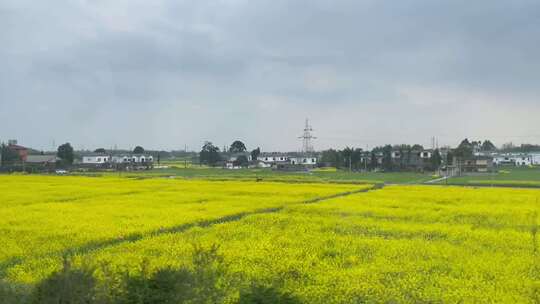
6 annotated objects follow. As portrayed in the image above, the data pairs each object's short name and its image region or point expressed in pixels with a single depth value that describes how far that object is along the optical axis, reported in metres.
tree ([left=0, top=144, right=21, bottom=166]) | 92.76
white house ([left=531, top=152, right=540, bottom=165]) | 140.38
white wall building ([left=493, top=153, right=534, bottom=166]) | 138.29
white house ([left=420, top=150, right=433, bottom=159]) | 106.41
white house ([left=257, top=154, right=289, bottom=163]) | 136.12
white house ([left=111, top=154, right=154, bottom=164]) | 127.12
